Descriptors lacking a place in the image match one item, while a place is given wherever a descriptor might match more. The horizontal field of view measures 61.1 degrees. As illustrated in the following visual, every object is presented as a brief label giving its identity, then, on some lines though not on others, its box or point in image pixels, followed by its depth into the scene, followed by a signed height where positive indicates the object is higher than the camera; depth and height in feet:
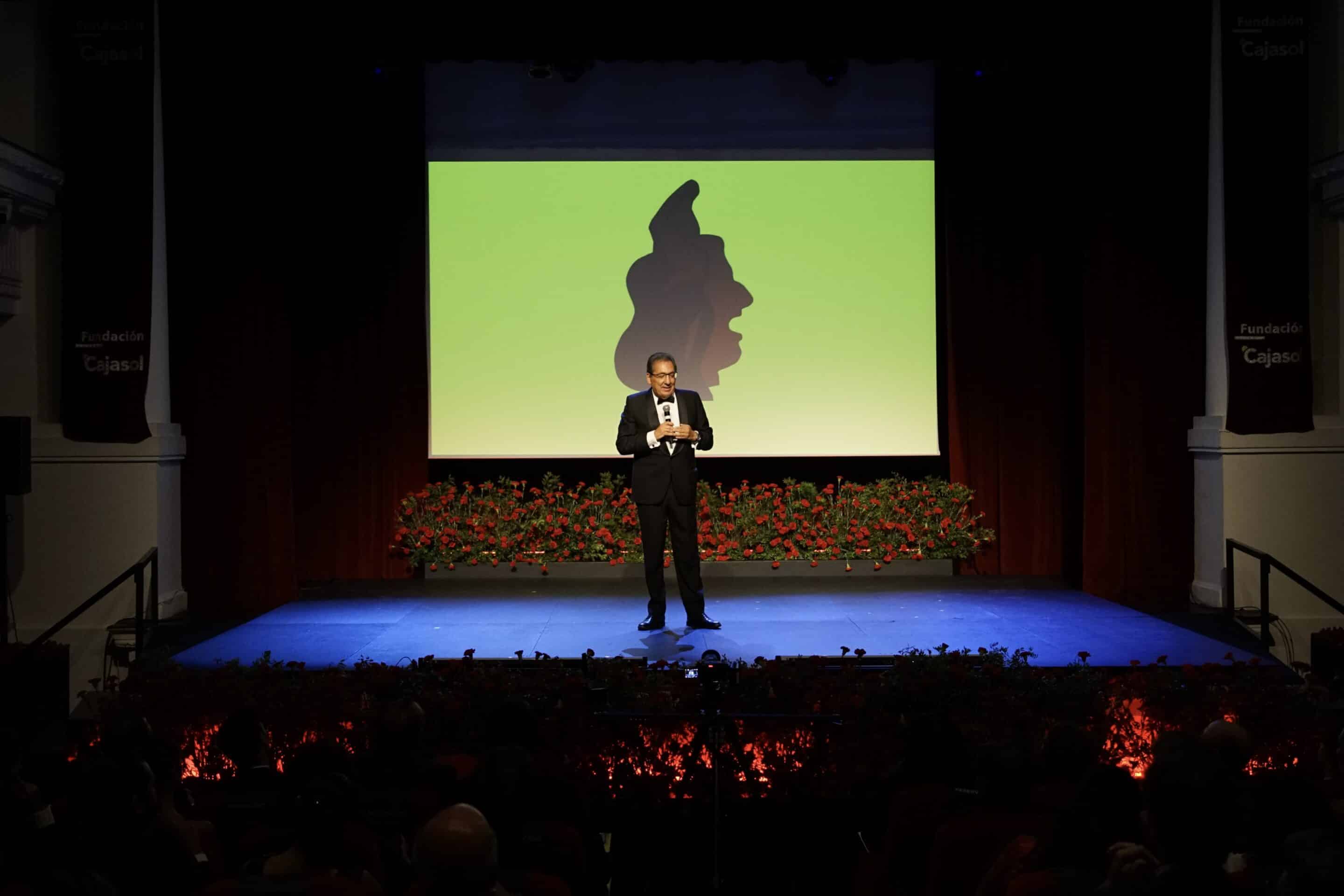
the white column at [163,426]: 25.94 +0.45
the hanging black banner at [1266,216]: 24.91 +5.06
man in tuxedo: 22.79 -0.60
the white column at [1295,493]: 25.68 -1.09
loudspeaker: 22.59 -0.18
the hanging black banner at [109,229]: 24.95 +4.77
